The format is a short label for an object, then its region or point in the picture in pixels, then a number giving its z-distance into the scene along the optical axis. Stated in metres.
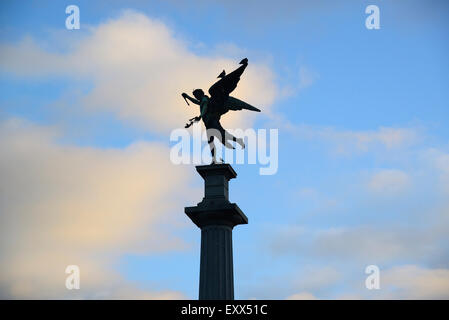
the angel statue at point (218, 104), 39.31
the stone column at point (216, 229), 36.25
